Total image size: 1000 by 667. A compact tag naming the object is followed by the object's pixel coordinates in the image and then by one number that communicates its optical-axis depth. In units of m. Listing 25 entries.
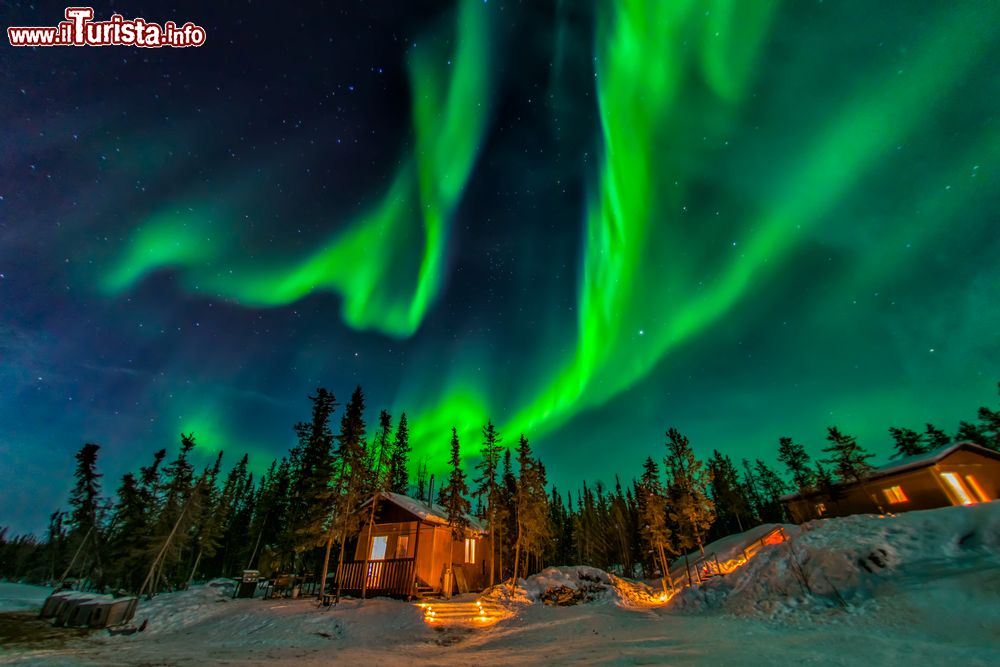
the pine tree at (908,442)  54.28
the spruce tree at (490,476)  37.06
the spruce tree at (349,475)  24.30
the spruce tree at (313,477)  25.70
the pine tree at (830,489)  37.00
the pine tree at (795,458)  58.69
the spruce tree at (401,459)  55.27
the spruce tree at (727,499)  62.88
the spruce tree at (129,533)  39.34
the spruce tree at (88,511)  38.38
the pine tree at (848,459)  35.25
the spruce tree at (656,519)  38.84
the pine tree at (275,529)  32.38
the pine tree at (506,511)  38.12
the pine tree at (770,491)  67.93
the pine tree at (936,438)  54.15
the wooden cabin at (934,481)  29.67
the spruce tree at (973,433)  50.87
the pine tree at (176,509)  35.00
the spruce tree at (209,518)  39.44
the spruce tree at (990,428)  49.91
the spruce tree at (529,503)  36.56
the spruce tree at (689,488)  33.94
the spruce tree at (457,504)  32.02
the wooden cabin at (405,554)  25.33
